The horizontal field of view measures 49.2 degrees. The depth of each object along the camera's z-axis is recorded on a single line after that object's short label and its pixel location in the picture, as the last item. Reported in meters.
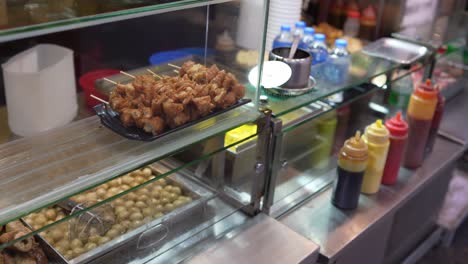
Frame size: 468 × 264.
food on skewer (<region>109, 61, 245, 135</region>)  1.12
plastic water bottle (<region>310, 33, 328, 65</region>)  1.80
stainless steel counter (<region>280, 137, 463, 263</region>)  1.42
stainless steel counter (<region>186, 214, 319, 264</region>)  1.23
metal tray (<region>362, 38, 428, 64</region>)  1.89
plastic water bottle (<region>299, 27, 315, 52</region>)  1.80
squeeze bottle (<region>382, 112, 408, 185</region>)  1.63
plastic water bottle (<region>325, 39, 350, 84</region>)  1.63
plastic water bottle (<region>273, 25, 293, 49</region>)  1.82
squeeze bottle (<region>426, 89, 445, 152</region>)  1.83
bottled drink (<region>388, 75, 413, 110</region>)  2.09
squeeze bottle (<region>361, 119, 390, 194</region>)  1.53
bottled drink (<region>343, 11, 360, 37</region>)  2.35
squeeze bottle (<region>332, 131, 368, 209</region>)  1.47
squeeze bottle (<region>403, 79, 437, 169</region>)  1.75
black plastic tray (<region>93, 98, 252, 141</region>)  1.10
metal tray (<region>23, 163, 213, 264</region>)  1.11
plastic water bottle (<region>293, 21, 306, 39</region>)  1.84
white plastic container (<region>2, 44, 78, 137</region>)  1.15
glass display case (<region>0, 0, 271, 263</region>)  0.96
